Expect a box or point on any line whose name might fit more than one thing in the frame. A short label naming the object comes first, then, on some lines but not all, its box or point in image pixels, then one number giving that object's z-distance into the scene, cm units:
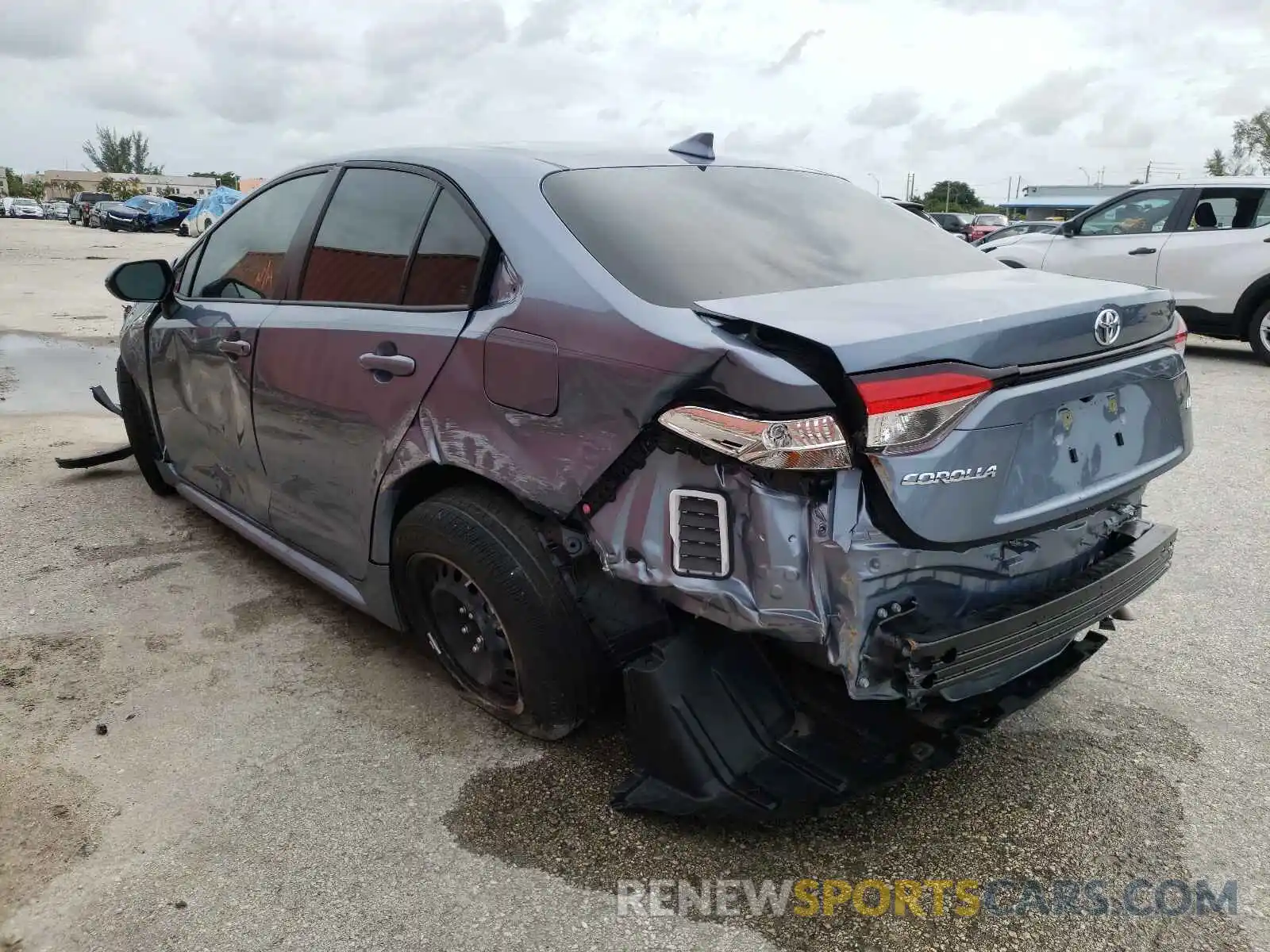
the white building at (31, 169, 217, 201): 9466
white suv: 878
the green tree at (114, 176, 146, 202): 8044
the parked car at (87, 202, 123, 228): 4533
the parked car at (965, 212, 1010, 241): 2816
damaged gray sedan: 195
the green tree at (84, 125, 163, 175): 11394
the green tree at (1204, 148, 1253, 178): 6744
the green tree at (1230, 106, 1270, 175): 7262
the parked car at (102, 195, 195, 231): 4344
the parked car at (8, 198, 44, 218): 6562
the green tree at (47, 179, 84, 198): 10225
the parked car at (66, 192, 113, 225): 5231
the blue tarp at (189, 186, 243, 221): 3094
